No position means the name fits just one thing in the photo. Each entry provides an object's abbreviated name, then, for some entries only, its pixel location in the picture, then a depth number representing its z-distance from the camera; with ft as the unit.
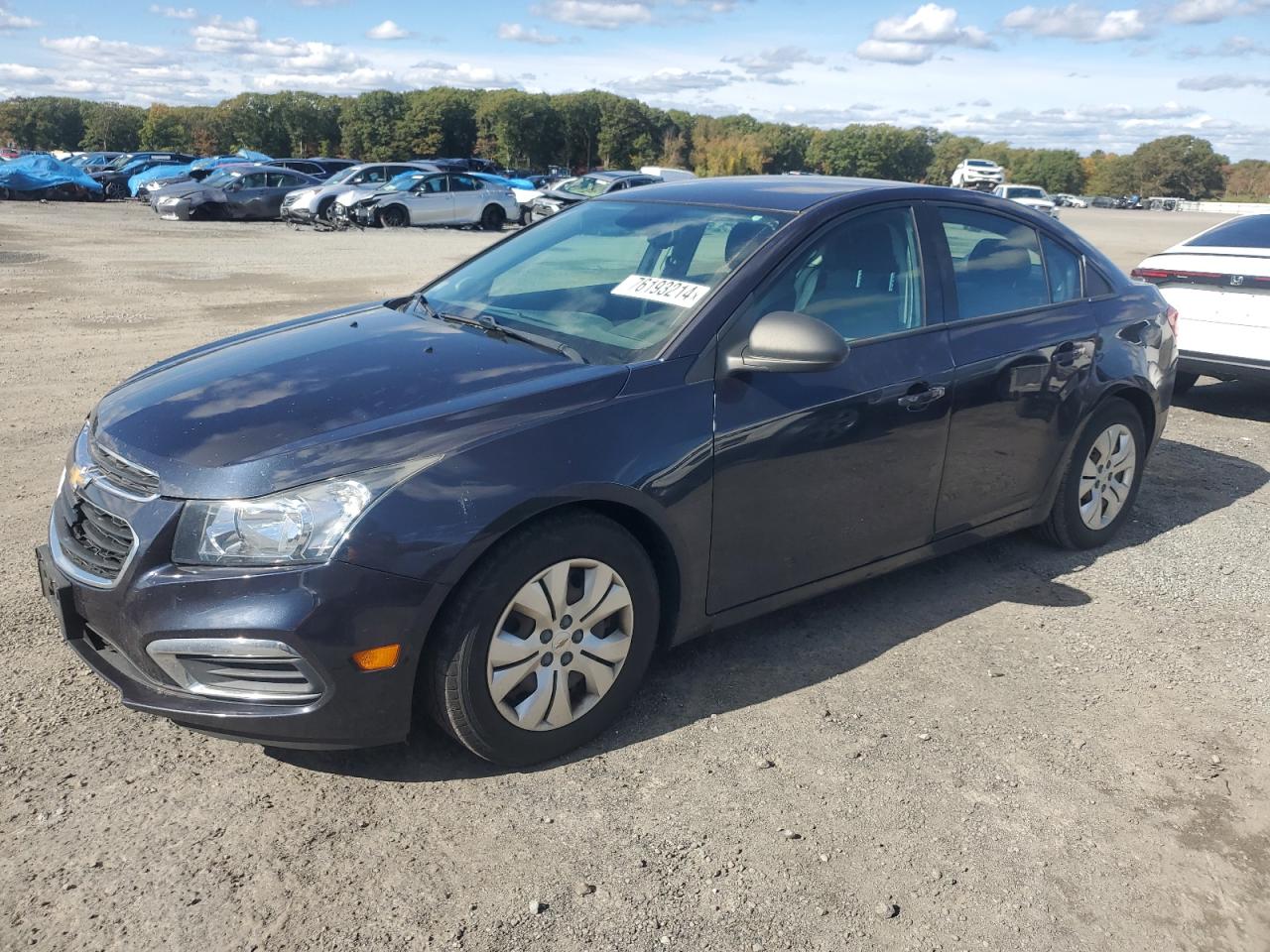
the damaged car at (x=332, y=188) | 85.30
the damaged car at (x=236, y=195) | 88.79
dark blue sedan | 8.98
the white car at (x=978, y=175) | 183.62
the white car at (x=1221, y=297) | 24.29
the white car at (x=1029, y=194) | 123.13
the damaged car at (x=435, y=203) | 83.51
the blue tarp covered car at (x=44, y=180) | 111.96
